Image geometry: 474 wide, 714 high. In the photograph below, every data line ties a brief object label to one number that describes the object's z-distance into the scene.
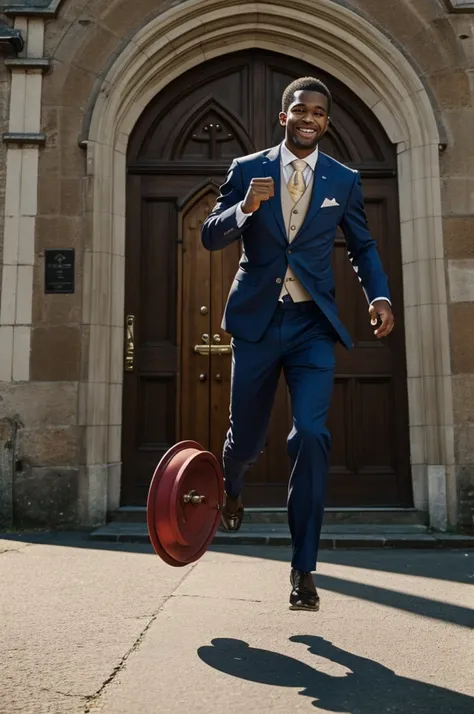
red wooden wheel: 2.56
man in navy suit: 2.67
